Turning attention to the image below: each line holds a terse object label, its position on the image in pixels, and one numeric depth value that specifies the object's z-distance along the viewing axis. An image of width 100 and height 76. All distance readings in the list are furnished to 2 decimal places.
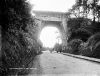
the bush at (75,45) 38.36
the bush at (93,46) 24.11
